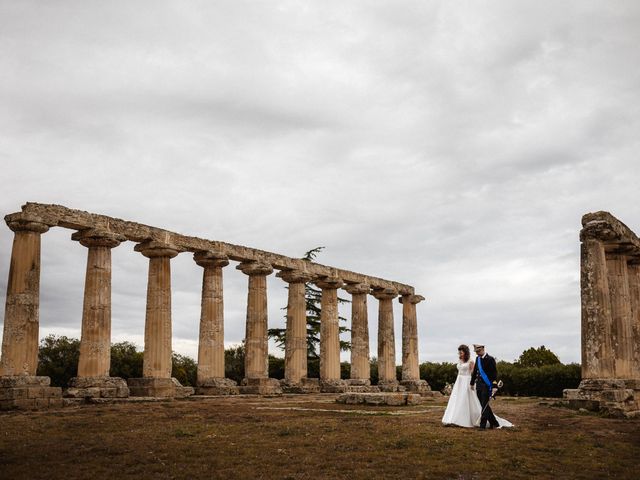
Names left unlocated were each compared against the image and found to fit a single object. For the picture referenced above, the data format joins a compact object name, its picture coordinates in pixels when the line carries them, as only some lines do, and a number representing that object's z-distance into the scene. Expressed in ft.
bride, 65.05
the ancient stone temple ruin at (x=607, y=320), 84.07
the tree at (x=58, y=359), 154.13
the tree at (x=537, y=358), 214.07
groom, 63.57
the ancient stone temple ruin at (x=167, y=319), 87.92
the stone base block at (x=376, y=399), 95.45
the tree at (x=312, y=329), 194.49
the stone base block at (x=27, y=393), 81.66
